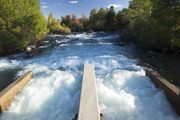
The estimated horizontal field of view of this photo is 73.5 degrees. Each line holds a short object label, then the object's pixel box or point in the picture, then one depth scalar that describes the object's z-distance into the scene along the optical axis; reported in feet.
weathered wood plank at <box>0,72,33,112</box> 14.82
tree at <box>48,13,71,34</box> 105.12
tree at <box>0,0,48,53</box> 40.34
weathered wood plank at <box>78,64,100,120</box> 11.13
